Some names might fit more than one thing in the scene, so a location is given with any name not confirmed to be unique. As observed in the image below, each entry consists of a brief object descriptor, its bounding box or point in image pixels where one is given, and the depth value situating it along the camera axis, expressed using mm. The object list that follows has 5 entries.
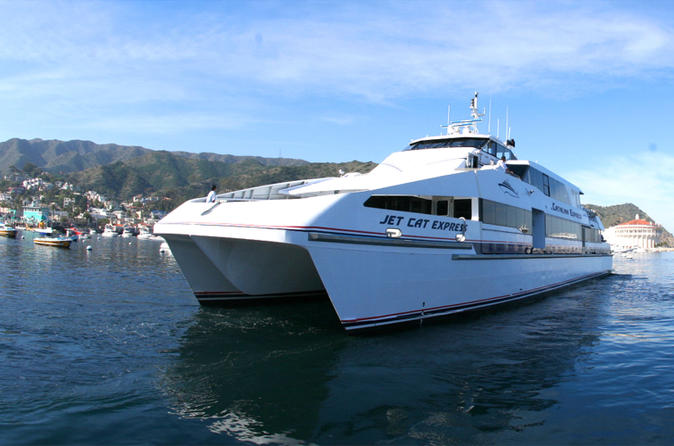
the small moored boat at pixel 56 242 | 42016
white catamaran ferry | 7902
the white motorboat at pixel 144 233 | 97988
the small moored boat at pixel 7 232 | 62975
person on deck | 9754
